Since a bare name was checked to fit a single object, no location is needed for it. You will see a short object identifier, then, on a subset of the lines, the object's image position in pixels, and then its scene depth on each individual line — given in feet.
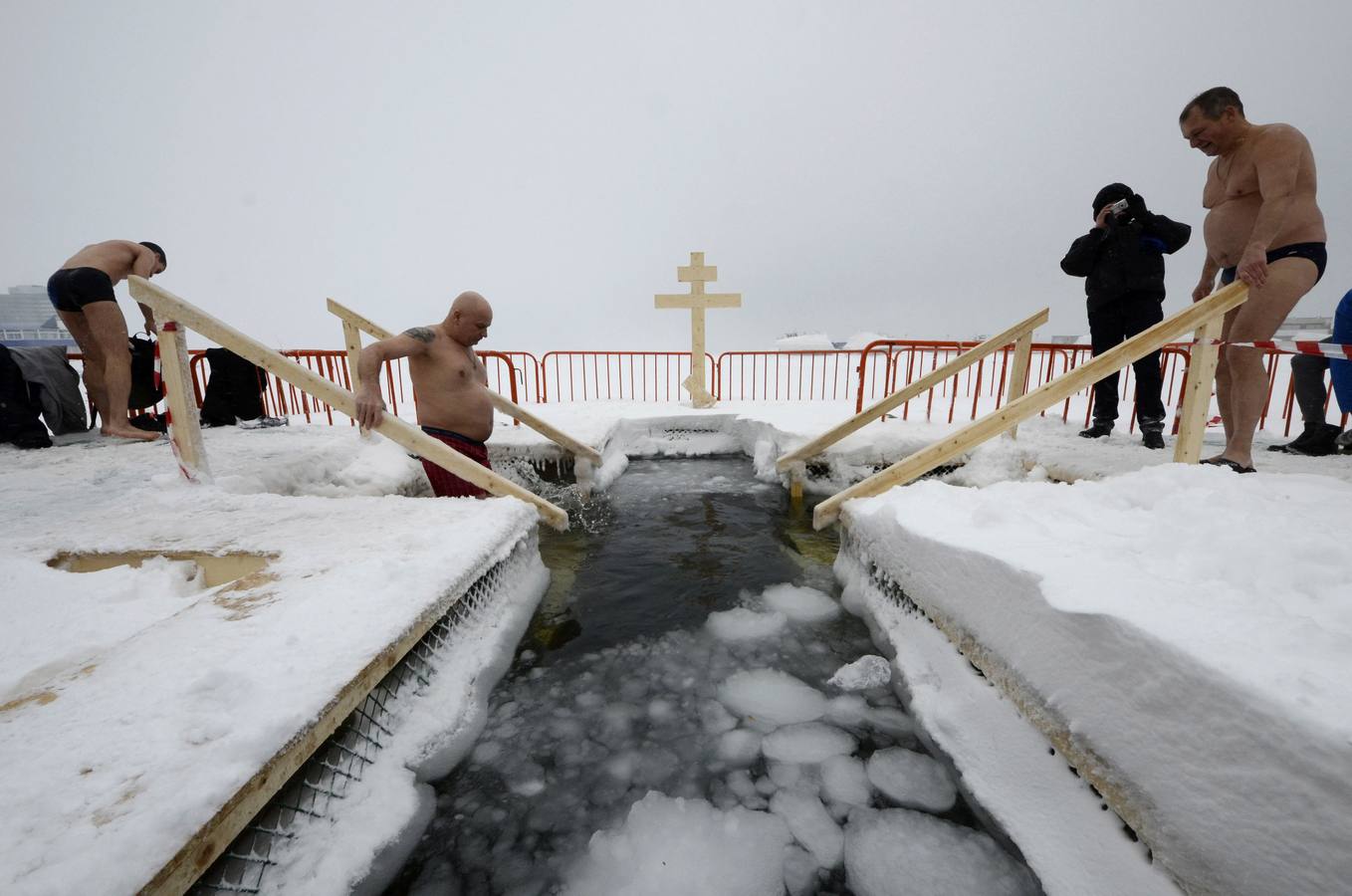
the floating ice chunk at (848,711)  6.10
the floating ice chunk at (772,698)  6.25
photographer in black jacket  12.82
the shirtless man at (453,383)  11.36
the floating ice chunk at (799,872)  4.23
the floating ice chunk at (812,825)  4.53
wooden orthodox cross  26.45
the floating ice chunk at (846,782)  5.09
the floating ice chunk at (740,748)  5.55
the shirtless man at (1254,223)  8.61
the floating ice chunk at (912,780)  5.00
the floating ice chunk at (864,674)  6.77
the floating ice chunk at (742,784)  5.13
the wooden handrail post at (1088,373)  8.11
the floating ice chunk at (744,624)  8.04
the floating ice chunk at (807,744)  5.62
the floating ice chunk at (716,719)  6.01
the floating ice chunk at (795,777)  5.23
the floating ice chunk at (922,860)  4.15
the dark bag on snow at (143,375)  16.01
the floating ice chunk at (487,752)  5.56
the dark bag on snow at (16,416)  13.29
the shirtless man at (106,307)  12.70
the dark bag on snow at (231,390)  17.31
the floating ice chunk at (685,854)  4.23
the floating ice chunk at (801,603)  8.61
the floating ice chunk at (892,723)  5.86
